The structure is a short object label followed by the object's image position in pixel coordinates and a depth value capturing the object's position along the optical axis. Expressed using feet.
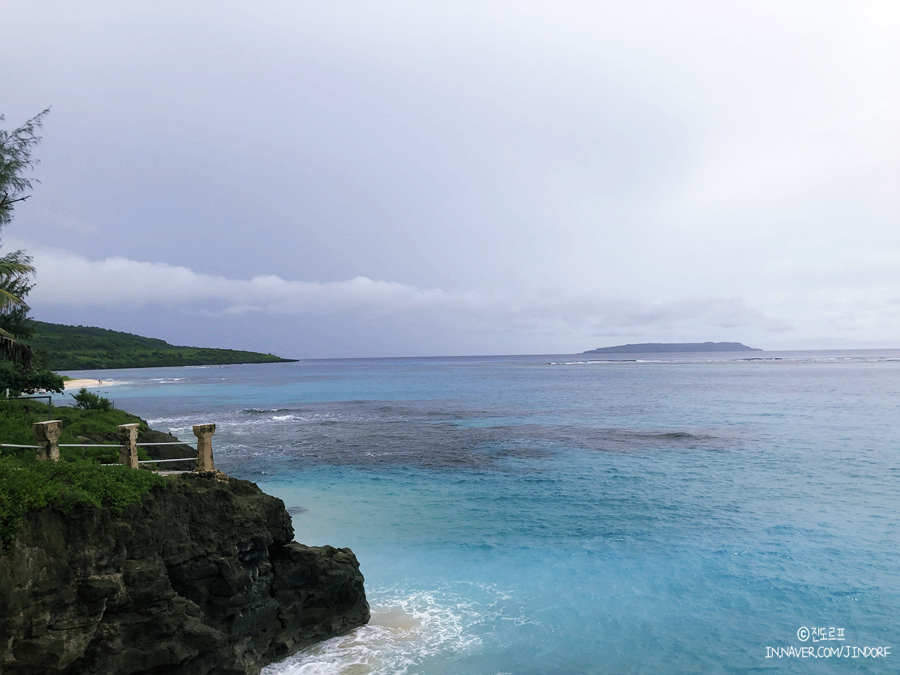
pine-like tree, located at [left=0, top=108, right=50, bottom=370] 60.54
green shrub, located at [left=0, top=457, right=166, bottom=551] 29.14
